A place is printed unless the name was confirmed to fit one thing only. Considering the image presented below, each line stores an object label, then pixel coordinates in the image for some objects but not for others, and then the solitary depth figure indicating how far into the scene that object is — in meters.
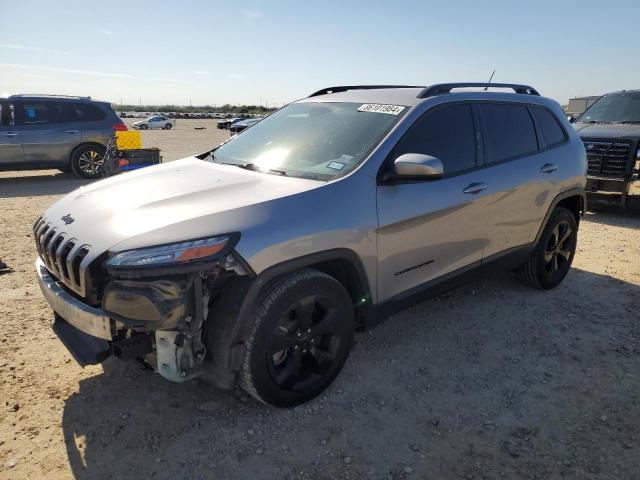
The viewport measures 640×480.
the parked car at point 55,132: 10.23
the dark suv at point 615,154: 7.68
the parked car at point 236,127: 23.40
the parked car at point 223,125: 39.48
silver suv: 2.37
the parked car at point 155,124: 44.34
